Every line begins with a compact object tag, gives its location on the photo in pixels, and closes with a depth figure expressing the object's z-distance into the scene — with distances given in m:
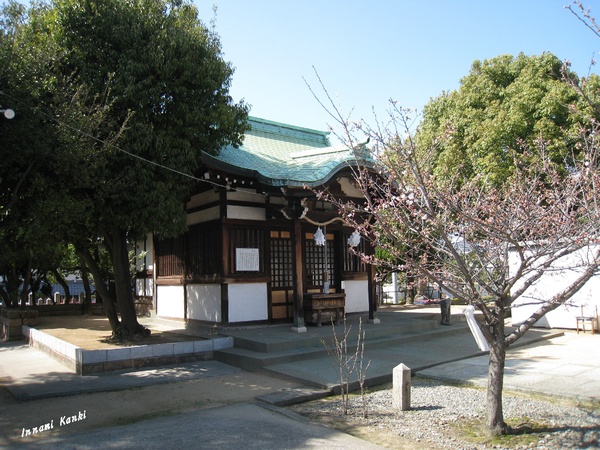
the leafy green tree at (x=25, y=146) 7.50
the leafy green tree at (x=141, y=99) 9.54
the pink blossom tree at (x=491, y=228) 4.88
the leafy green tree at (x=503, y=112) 14.80
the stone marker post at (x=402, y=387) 6.17
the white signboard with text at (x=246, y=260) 11.90
